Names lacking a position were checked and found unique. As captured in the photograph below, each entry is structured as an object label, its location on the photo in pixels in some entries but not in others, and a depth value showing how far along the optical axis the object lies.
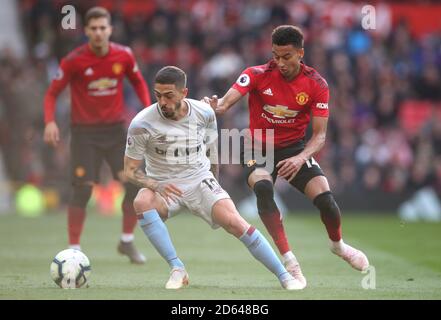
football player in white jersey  17.61
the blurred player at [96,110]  23.42
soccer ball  17.77
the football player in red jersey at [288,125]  18.72
